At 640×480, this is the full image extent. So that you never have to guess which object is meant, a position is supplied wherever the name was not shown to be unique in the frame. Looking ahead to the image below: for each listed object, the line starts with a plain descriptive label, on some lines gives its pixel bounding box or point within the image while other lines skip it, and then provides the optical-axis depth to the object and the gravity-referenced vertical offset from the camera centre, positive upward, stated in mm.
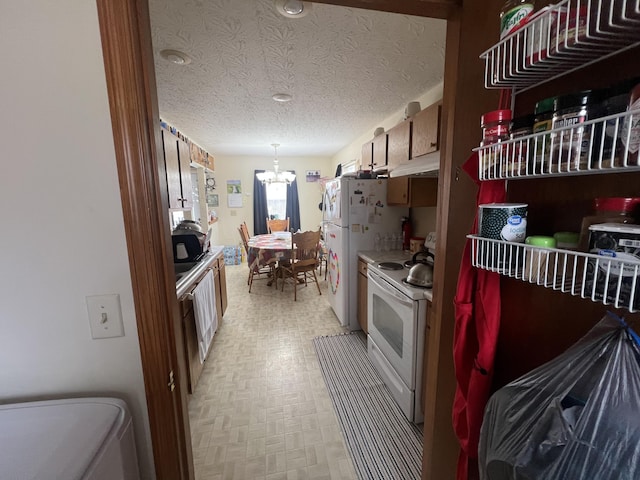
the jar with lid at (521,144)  546 +116
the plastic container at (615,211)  446 -24
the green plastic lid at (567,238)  538 -83
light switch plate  722 -301
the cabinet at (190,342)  1816 -1002
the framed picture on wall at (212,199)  5787 +117
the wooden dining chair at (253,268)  4225 -1031
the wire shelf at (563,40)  414 +280
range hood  1622 +236
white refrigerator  2746 -239
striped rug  1500 -1489
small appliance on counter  2291 -338
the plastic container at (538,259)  542 -127
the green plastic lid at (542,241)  547 -90
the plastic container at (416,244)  2592 -429
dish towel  2025 -887
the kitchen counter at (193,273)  1839 -547
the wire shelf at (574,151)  411 +87
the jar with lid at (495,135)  608 +150
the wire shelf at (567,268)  419 -138
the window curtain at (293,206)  6211 -73
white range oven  1652 -932
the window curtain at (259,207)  6035 -84
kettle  1733 -499
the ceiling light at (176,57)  1717 +990
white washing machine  548 -535
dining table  3977 -761
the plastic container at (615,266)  408 -111
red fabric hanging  744 -413
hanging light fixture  5055 +511
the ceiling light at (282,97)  2424 +997
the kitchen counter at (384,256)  2461 -541
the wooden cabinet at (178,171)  2277 +333
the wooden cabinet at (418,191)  2346 +85
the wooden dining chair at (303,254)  3796 -765
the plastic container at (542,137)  513 +122
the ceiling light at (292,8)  1279 +967
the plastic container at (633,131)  392 +100
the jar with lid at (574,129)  458 +120
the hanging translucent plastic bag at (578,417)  418 -390
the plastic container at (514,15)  531 +380
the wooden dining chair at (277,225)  5906 -496
